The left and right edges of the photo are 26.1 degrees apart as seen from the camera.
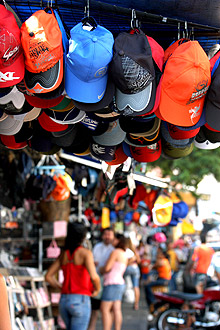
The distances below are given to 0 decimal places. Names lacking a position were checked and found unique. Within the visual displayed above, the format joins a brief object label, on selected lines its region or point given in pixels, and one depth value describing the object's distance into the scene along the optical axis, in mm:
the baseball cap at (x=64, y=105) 3381
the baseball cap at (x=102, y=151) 4234
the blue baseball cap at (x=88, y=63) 2771
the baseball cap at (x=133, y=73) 2832
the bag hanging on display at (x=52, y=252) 8805
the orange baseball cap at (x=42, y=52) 2674
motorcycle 9898
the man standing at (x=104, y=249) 8672
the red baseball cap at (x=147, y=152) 4273
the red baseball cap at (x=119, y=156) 4480
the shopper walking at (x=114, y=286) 7973
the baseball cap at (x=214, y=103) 3045
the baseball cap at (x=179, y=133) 3670
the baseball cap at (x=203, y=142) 4086
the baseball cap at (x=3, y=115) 3583
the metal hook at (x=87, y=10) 3009
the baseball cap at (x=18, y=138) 4195
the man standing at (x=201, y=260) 12234
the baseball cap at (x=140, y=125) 3559
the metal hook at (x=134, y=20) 3154
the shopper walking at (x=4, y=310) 2600
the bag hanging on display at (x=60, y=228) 8555
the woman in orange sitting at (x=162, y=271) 12948
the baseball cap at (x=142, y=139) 3885
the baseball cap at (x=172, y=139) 3926
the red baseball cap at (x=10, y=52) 2654
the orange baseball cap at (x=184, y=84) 2951
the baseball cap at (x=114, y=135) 3961
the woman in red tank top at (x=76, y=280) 6051
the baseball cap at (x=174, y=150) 4323
